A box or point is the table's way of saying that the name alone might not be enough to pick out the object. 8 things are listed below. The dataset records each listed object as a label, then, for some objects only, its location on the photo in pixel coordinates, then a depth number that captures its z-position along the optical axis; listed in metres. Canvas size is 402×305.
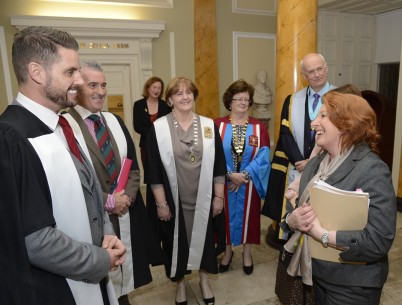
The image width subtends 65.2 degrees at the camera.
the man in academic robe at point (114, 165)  1.84
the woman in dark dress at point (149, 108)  4.69
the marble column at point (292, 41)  3.21
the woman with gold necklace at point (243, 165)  2.73
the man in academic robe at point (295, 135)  2.57
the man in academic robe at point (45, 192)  0.98
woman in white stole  2.28
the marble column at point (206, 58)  6.05
